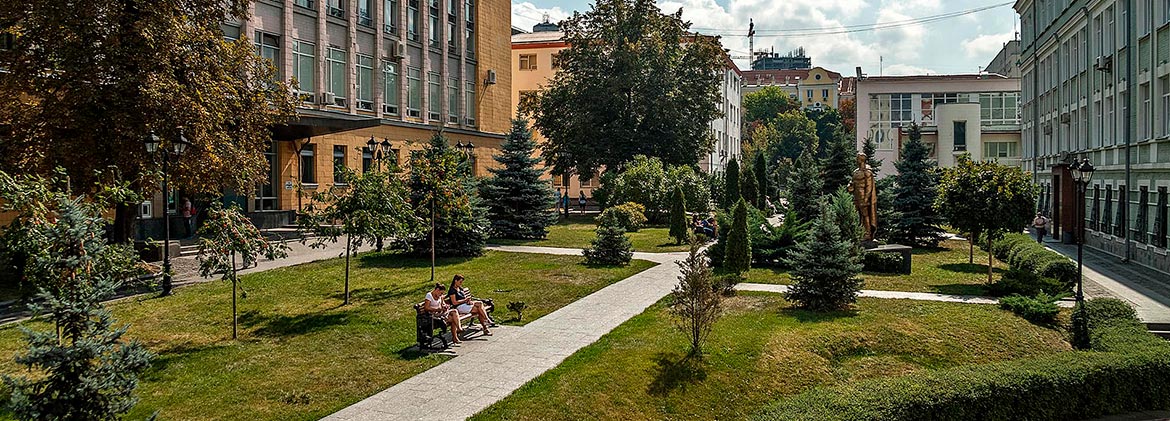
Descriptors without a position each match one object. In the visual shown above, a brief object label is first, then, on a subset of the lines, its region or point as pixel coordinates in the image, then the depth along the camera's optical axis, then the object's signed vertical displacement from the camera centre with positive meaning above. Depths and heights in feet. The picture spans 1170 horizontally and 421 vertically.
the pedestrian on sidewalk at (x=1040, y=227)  108.06 -2.83
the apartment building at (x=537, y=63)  222.07 +41.23
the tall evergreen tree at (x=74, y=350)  22.41 -4.03
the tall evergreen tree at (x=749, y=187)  165.07 +4.21
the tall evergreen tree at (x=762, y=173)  185.33 +8.04
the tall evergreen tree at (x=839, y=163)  111.24 +6.24
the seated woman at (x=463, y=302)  48.08 -5.77
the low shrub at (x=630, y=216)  115.44 -1.24
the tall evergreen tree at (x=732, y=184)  149.59 +4.39
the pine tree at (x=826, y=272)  53.36 -4.41
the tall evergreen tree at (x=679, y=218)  98.07 -1.32
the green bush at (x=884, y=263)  72.64 -5.16
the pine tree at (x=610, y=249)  77.20 -4.03
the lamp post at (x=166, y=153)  56.03 +4.15
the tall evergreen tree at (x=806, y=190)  101.50 +2.27
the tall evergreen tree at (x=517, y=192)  96.89 +1.97
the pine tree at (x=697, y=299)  41.93 -4.86
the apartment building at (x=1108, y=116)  78.02 +11.22
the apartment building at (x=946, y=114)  185.06 +22.36
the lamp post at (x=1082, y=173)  63.98 +2.66
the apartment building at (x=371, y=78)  104.88 +20.85
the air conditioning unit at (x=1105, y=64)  92.89 +16.72
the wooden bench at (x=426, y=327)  44.06 -6.63
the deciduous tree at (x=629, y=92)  155.02 +22.91
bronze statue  79.51 +1.19
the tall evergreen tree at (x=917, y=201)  97.50 +0.69
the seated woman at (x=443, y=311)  45.06 -5.89
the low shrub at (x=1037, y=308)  51.52 -6.68
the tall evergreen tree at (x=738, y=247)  66.59 -3.35
